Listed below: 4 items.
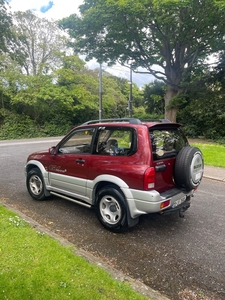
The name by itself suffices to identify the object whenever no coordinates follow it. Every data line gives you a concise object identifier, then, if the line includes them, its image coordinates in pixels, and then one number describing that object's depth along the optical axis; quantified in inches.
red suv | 126.1
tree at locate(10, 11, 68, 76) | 920.9
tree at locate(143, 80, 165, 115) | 869.3
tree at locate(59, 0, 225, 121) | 513.0
